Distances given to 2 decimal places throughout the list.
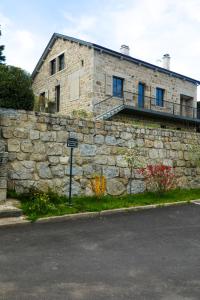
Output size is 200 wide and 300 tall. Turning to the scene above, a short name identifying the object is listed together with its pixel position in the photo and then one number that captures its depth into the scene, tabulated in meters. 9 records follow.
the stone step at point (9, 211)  7.37
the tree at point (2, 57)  23.94
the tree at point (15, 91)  14.38
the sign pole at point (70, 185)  9.00
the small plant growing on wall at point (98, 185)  10.15
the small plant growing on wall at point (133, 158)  11.13
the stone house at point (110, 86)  22.08
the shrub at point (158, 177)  11.27
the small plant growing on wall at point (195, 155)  13.19
